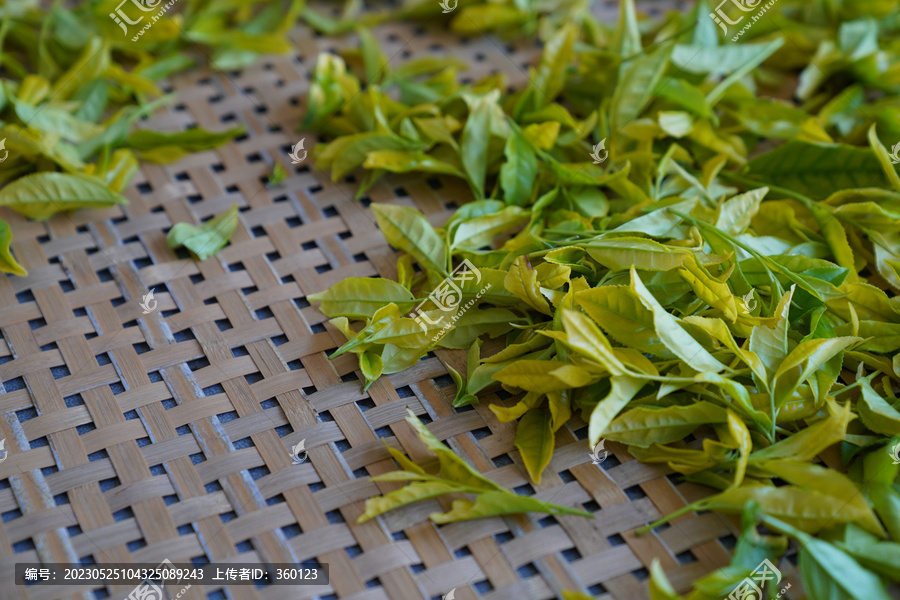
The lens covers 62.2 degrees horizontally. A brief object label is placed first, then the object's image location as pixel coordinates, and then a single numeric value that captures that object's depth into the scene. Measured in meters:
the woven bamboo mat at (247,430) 0.52
